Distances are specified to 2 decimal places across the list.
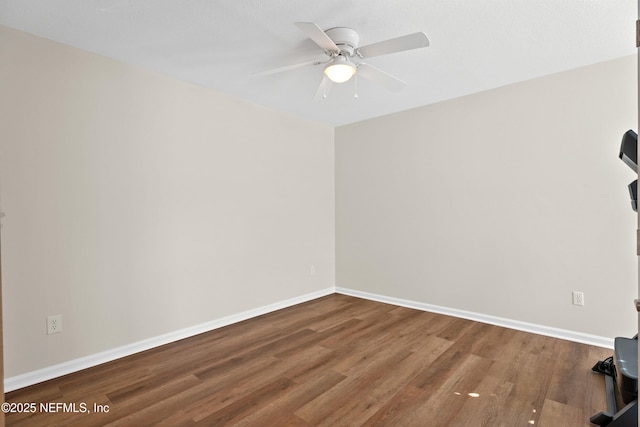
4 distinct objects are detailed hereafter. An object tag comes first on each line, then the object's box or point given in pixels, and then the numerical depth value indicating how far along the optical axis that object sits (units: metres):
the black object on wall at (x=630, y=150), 1.64
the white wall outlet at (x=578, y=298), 2.84
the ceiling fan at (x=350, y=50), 1.90
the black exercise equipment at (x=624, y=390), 1.63
